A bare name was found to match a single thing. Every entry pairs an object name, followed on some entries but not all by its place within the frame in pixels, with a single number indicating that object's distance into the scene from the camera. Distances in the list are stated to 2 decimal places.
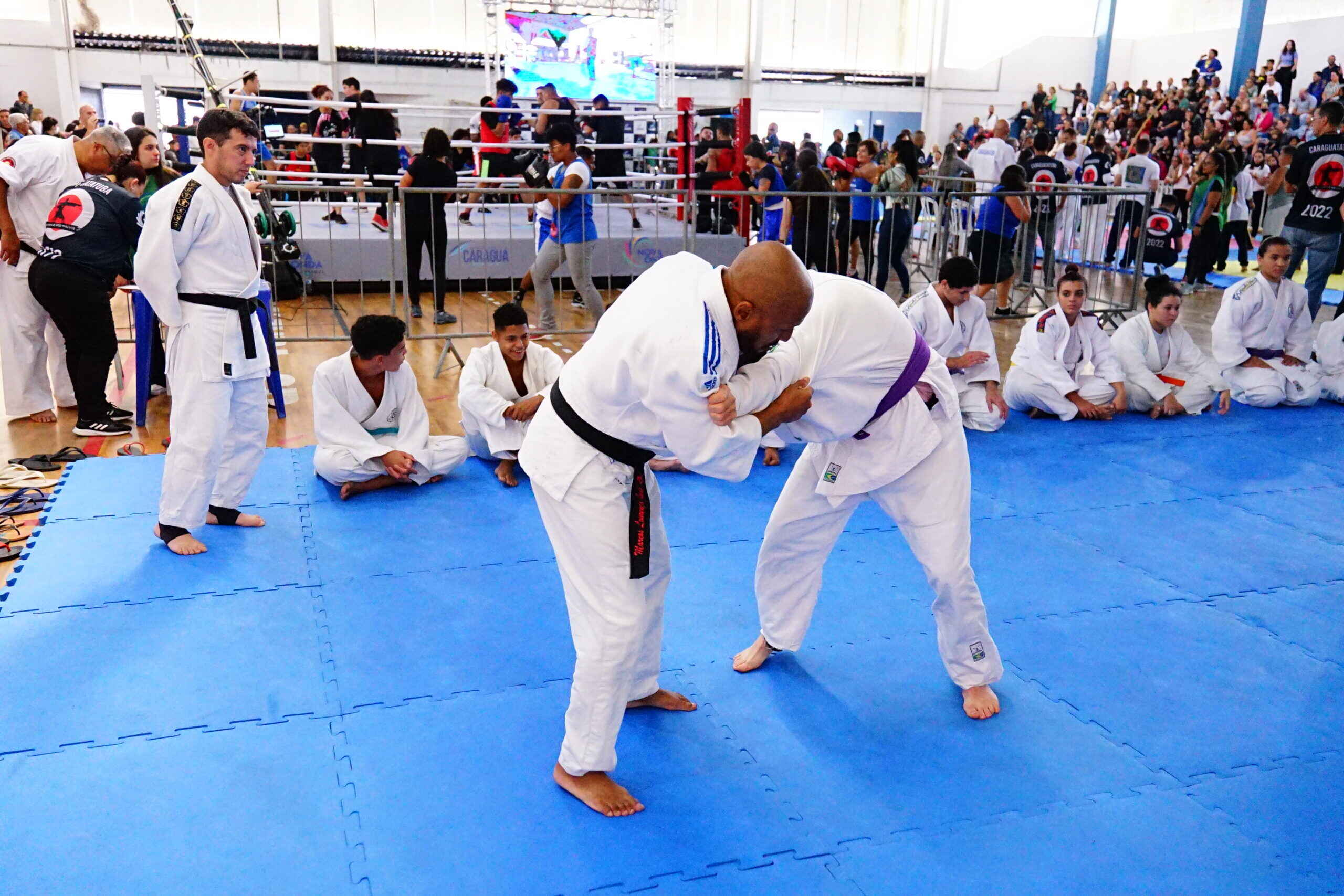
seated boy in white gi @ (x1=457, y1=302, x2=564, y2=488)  4.73
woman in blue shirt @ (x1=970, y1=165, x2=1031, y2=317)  8.05
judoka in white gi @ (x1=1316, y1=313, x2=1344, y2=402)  6.52
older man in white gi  4.98
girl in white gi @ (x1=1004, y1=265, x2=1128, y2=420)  5.90
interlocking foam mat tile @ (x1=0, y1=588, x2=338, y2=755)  2.73
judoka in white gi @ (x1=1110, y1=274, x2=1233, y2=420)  6.11
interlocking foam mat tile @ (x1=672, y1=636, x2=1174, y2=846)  2.49
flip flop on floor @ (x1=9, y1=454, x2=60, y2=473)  4.62
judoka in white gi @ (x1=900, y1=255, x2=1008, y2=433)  5.16
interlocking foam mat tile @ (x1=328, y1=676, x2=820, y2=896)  2.22
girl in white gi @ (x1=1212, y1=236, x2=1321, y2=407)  6.25
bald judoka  2.01
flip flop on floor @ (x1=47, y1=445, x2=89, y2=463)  4.76
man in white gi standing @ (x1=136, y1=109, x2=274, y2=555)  3.46
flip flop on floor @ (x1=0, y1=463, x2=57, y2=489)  4.42
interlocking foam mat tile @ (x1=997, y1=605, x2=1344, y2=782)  2.76
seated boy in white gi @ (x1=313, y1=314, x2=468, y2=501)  4.32
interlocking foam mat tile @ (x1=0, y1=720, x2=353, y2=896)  2.16
